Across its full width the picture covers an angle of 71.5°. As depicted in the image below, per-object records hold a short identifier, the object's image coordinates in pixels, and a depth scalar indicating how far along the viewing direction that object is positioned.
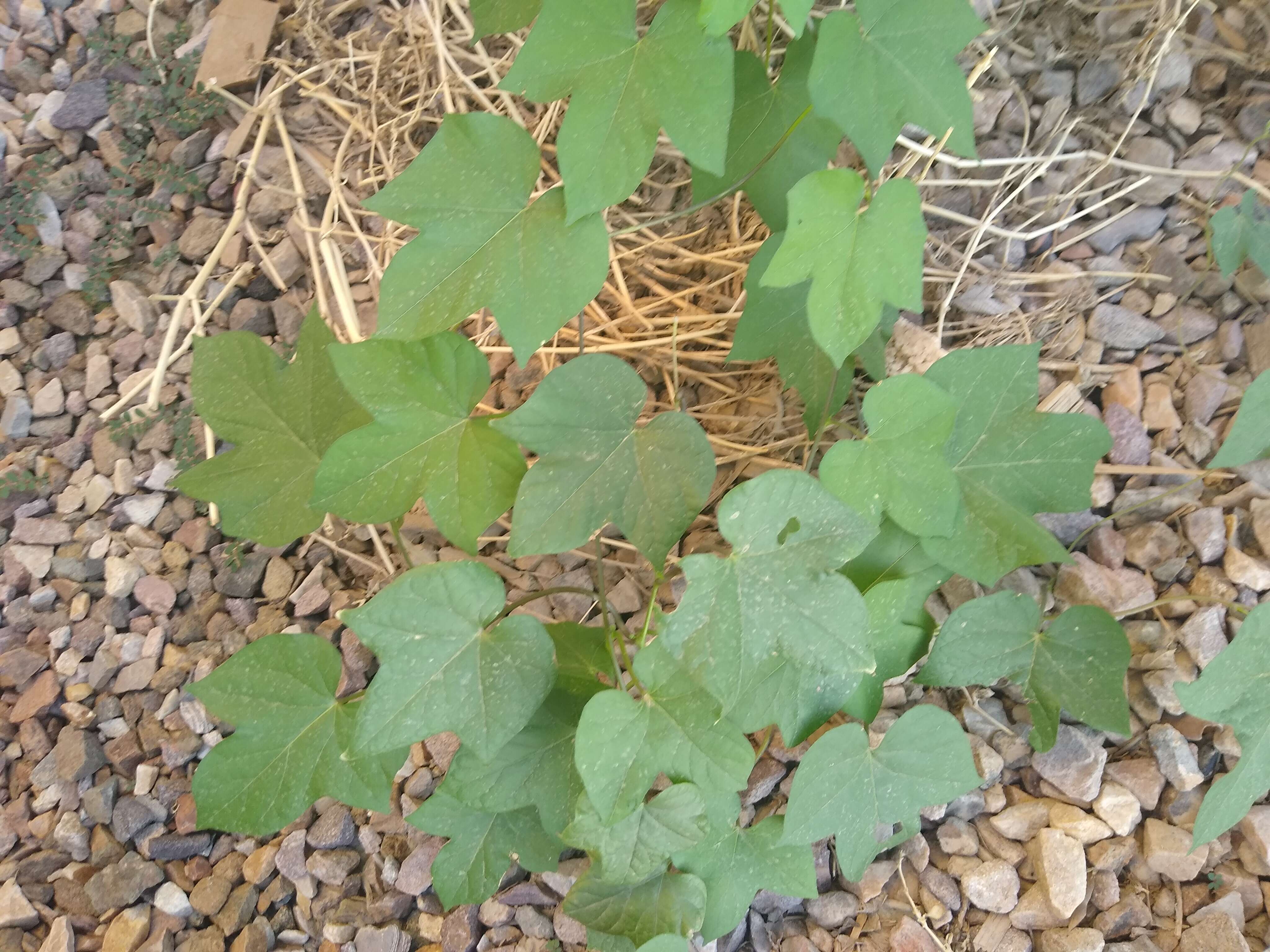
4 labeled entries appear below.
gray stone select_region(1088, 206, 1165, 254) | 1.19
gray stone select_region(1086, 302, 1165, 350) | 1.16
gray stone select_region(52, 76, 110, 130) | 1.47
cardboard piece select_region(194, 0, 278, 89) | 1.42
